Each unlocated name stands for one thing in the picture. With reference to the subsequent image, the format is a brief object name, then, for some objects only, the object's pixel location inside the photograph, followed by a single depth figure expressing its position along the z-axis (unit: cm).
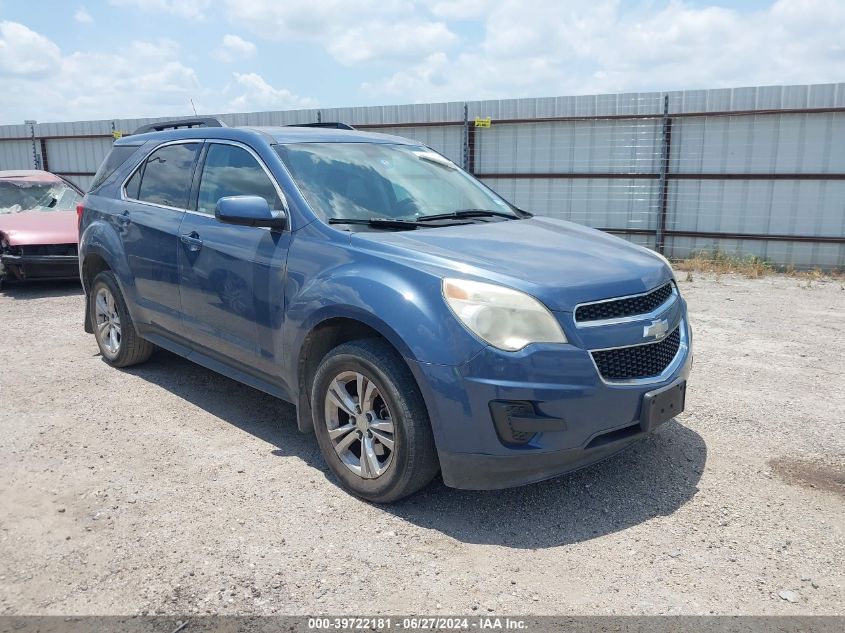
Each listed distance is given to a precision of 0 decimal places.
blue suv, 300
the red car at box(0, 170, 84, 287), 861
